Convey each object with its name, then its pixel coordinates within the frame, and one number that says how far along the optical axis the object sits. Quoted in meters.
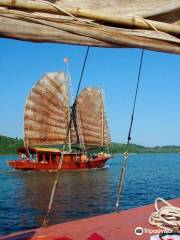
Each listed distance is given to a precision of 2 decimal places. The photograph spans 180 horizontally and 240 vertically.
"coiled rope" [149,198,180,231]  2.79
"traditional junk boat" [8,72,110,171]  45.62
